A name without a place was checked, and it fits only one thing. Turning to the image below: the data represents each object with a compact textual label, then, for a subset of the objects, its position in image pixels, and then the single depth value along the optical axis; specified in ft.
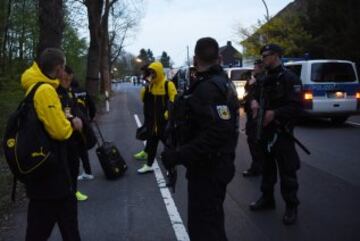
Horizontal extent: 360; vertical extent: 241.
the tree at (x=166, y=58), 479.00
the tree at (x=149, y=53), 577.18
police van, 49.93
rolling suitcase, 28.55
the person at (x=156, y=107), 30.25
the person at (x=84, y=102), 25.68
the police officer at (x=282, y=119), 19.36
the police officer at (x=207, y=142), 12.50
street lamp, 142.72
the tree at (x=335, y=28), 97.14
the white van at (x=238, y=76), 80.18
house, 363.35
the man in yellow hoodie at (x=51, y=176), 12.76
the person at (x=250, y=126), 25.27
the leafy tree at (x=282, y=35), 132.71
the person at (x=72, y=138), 15.58
